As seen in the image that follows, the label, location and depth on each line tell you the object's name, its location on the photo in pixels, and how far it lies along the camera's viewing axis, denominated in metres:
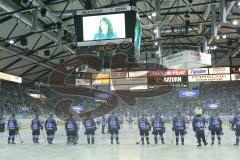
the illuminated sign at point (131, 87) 28.16
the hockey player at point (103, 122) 24.75
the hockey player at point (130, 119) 32.84
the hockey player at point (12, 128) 17.58
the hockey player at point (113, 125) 16.88
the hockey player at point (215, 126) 15.93
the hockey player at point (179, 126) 16.03
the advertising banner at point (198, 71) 27.15
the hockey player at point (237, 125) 15.82
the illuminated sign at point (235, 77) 26.34
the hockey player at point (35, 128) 17.75
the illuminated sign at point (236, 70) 26.65
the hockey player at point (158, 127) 16.69
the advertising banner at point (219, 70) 26.73
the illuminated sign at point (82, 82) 28.00
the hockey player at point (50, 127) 17.52
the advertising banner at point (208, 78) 26.77
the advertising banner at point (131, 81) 28.09
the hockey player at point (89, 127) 16.89
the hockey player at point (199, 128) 15.21
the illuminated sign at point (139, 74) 28.00
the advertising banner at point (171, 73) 26.46
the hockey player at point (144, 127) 16.66
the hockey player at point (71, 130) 16.77
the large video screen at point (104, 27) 10.19
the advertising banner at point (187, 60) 17.32
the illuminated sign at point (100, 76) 28.12
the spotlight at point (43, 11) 14.80
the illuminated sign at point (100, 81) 28.00
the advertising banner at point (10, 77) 27.57
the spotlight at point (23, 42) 18.93
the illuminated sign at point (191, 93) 33.96
